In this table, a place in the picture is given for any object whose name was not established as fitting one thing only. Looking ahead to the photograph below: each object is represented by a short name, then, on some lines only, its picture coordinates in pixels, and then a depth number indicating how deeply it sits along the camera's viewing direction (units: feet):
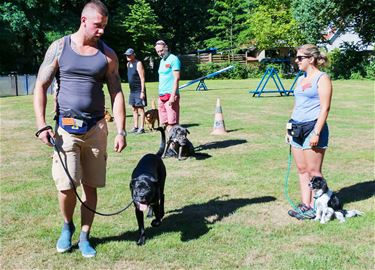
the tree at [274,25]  133.08
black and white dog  16.42
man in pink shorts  26.71
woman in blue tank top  15.93
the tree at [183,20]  174.09
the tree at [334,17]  108.47
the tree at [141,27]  133.08
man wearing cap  35.69
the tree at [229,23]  162.61
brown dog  38.01
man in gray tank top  12.76
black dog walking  14.11
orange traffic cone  36.29
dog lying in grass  27.07
